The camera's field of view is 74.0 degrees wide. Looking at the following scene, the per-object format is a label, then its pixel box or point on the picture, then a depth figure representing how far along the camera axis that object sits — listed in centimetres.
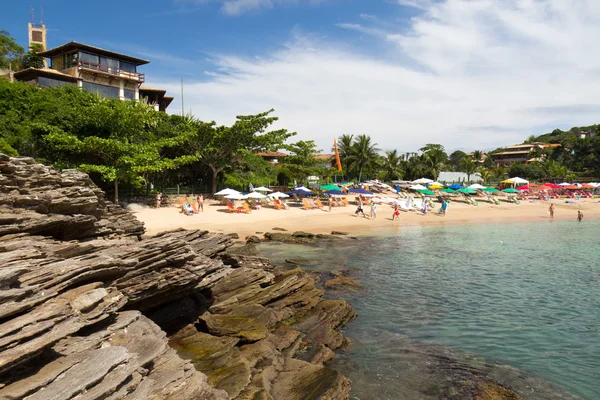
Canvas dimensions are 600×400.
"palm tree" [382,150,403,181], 7212
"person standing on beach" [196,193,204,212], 3275
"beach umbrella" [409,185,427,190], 5302
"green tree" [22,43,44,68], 4734
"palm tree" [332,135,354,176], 6712
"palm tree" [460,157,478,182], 7619
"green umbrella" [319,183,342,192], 4378
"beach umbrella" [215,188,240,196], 3550
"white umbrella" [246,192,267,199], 3644
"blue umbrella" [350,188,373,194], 4325
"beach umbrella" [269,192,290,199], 4006
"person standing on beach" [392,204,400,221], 3688
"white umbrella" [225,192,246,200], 3475
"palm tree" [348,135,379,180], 6372
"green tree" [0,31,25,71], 4874
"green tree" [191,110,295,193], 3775
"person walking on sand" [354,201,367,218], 3794
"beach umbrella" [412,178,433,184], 5912
